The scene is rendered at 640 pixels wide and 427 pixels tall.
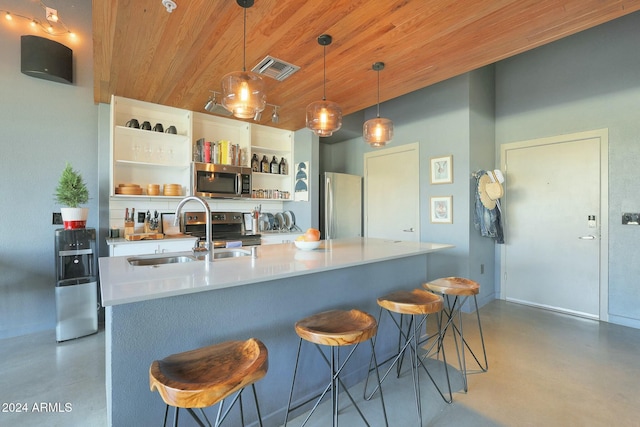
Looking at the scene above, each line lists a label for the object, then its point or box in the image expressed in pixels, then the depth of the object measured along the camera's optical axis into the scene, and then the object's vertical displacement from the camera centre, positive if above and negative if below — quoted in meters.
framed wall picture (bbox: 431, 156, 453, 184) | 3.68 +0.54
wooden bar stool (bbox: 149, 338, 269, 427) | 0.90 -0.57
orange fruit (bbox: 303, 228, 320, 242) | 2.28 -0.19
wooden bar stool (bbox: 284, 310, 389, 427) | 1.32 -0.59
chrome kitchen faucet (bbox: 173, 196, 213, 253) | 1.80 -0.06
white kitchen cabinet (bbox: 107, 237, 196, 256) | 2.83 -0.35
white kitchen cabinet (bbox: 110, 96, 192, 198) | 3.24 +0.77
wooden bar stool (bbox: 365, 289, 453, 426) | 1.70 -0.59
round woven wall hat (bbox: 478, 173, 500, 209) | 3.53 +0.19
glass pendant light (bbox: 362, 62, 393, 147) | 2.69 +0.76
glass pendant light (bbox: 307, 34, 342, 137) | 2.36 +0.79
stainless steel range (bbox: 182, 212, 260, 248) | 3.61 -0.21
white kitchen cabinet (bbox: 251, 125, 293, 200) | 4.33 +0.92
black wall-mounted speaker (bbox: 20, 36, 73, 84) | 2.88 +1.55
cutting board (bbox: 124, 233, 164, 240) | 2.97 -0.25
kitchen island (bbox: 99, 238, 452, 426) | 1.22 -0.51
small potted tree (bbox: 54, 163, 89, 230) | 2.78 +0.14
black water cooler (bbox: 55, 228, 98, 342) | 2.73 -0.69
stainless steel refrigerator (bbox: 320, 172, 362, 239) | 4.34 +0.09
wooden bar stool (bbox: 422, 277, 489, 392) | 2.03 -0.55
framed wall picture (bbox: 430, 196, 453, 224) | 3.68 +0.02
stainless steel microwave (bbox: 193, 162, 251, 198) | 3.46 +0.39
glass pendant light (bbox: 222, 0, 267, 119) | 1.82 +0.77
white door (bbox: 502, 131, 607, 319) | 3.27 -0.14
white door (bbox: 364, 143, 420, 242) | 4.11 +0.28
